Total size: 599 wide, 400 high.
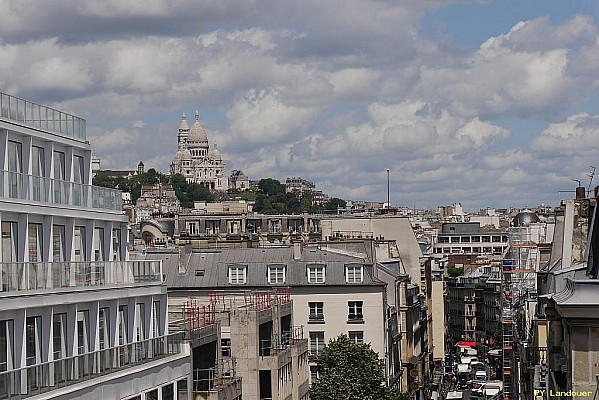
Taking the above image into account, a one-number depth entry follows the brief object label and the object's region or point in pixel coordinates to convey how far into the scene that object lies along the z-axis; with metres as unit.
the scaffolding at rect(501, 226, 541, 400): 95.38
